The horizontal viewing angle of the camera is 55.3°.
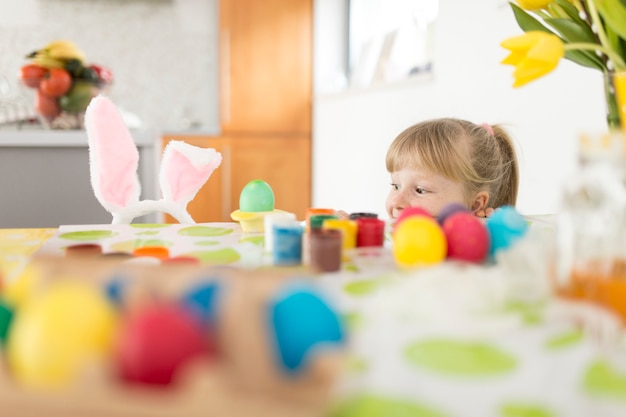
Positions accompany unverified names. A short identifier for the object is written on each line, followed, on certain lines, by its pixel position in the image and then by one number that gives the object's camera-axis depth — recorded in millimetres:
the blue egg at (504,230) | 660
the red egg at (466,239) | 639
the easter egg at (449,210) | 711
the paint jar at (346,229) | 725
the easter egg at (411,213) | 723
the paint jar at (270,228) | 730
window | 2779
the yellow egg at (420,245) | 611
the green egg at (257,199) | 895
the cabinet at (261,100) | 3633
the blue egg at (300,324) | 336
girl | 1321
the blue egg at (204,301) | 343
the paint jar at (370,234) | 742
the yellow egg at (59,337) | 309
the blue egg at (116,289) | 369
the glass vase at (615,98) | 691
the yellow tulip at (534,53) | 662
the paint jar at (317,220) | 768
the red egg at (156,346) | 302
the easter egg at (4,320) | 352
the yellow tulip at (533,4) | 792
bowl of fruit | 1802
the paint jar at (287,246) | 648
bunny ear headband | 931
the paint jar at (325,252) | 607
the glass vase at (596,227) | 490
